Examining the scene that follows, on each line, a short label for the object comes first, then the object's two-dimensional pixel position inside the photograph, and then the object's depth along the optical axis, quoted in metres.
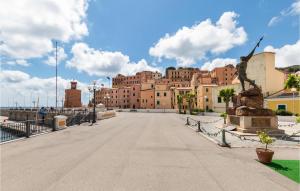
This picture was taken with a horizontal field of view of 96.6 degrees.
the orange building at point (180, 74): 82.20
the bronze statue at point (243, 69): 12.93
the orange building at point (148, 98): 59.90
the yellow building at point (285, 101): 22.50
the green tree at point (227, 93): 28.44
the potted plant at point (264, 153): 5.53
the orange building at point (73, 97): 71.53
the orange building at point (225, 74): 64.22
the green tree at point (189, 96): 38.49
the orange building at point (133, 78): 84.01
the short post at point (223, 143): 7.79
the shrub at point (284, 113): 22.18
